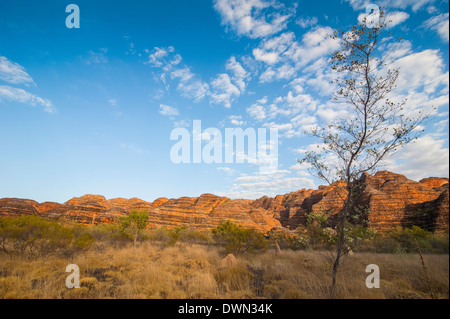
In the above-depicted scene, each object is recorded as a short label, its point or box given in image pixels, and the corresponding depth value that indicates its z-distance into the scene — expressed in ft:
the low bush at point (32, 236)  32.99
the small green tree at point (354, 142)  22.31
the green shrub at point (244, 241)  48.92
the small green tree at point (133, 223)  65.30
